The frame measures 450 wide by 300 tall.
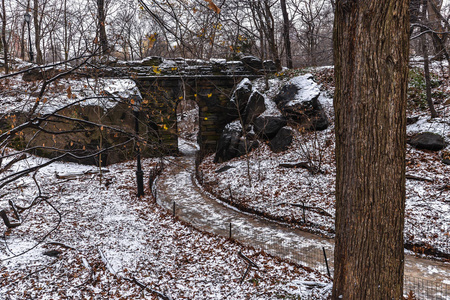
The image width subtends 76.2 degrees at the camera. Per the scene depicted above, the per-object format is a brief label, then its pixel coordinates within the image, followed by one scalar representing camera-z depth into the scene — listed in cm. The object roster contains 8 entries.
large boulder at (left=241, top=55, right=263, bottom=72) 1972
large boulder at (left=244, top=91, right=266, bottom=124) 1627
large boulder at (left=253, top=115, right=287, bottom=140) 1505
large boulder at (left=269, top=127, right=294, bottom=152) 1430
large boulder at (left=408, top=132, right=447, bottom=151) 1065
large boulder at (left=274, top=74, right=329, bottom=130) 1448
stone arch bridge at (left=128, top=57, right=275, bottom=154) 1825
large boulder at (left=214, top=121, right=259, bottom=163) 1542
